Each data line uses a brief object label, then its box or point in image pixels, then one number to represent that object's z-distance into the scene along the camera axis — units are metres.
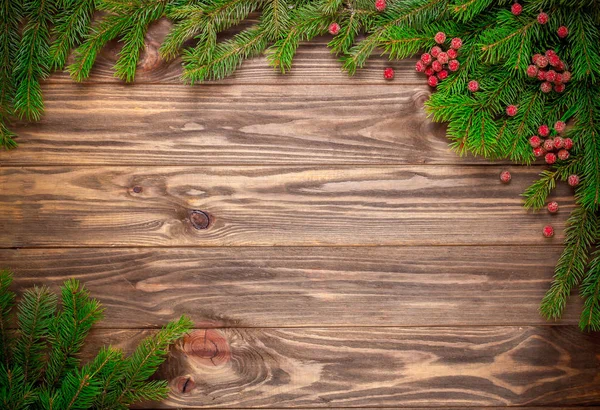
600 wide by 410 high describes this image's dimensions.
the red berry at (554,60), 0.98
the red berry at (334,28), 1.01
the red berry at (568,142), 1.02
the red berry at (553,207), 1.07
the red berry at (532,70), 0.98
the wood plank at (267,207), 1.08
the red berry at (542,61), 0.98
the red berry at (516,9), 0.97
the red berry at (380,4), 1.00
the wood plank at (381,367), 1.10
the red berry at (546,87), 1.01
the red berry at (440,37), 1.00
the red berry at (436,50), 1.02
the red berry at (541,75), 0.99
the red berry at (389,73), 1.05
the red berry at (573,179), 1.04
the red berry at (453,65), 1.01
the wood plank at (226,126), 1.07
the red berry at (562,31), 0.98
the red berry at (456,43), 1.00
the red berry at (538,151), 1.03
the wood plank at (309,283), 1.09
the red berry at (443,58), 1.01
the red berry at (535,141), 1.02
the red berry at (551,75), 0.98
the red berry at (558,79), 0.99
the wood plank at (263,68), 1.06
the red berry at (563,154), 1.03
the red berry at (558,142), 1.01
